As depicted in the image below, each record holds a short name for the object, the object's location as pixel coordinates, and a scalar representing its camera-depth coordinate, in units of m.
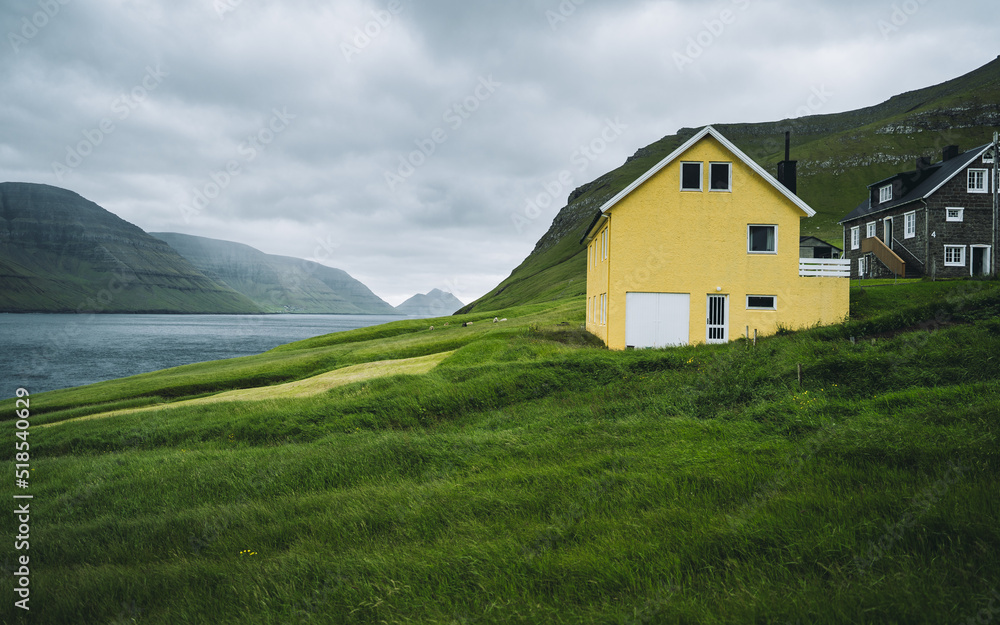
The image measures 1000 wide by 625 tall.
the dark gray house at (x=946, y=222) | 41.75
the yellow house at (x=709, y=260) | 26.06
